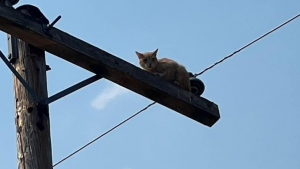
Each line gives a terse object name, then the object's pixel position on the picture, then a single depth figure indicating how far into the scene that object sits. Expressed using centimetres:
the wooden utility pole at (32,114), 464
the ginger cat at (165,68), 717
